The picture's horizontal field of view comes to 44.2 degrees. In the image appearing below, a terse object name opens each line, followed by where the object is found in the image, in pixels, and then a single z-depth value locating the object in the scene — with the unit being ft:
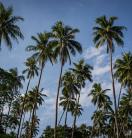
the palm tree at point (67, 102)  123.03
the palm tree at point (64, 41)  83.08
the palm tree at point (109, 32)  84.45
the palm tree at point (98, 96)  131.26
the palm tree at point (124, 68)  98.72
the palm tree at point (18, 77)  118.22
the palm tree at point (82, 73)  108.92
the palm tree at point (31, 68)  113.53
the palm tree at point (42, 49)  88.57
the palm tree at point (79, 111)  140.15
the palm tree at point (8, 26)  65.57
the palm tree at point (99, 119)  148.63
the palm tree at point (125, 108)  130.71
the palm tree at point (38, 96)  121.60
